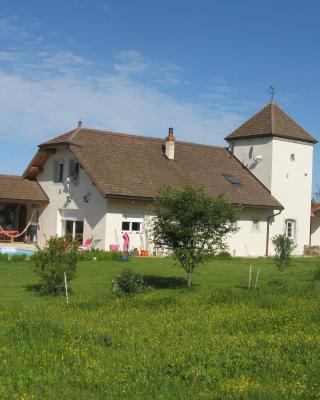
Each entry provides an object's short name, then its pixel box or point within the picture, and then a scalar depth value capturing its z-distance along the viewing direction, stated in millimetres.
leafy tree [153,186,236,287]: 18562
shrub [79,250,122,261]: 27156
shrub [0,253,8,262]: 24712
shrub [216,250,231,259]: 32438
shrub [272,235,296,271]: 23295
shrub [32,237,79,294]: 16734
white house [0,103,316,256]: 31562
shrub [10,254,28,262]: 25077
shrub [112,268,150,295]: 16703
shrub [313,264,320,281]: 20938
